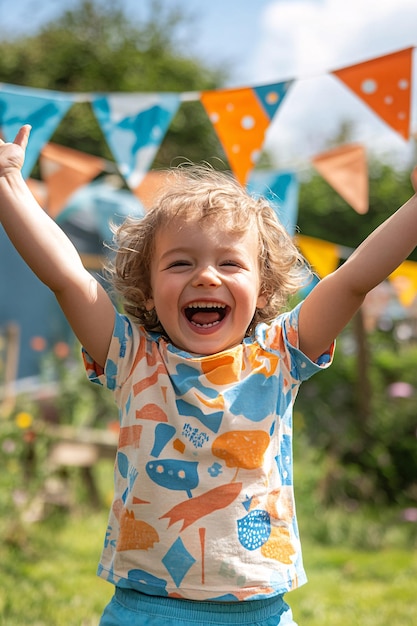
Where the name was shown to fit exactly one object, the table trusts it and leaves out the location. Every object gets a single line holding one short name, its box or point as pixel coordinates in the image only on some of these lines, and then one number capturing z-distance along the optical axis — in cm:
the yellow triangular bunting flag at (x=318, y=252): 471
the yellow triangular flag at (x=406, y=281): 493
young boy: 171
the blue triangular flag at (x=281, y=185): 420
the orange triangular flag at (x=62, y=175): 407
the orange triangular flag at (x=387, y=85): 289
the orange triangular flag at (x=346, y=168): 366
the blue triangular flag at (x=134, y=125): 338
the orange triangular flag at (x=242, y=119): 319
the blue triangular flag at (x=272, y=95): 314
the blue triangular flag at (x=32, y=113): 311
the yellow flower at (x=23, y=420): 511
